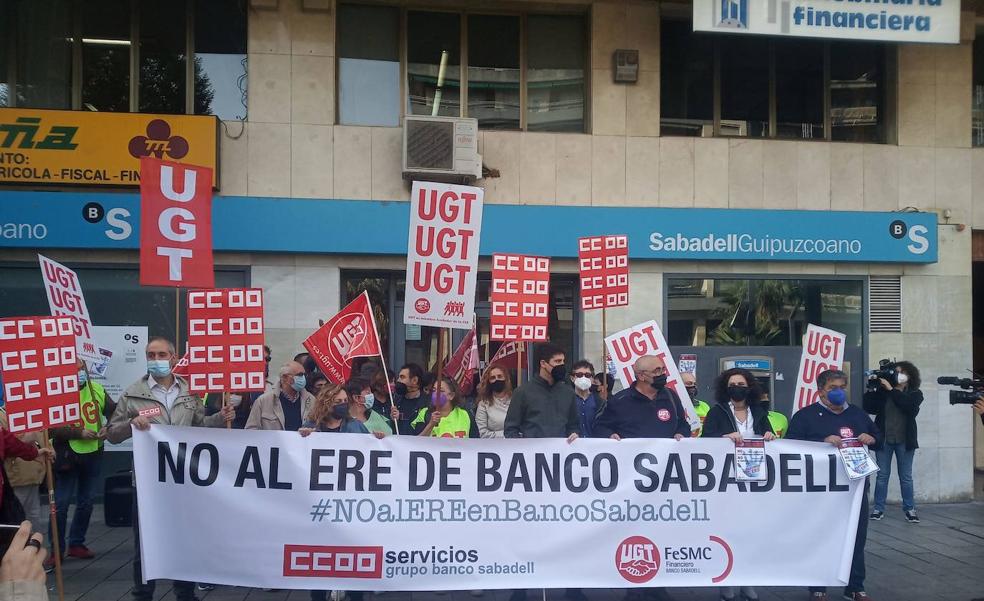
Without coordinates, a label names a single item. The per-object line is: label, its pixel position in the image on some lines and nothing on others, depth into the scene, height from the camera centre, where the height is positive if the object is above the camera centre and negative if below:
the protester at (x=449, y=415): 8.67 -1.11
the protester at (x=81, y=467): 9.06 -1.63
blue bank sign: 11.60 +0.83
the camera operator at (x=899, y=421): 11.49 -1.53
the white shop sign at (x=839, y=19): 11.89 +3.42
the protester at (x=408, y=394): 9.80 -1.03
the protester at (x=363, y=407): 7.82 -0.93
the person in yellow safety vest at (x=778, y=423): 9.52 -1.28
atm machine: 12.91 -0.97
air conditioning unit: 12.12 +1.82
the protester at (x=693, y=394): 10.27 -1.13
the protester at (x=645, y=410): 7.69 -0.93
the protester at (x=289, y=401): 8.59 -0.99
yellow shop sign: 11.55 +1.80
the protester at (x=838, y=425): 7.77 -1.08
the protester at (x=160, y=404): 7.29 -0.85
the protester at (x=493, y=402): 8.96 -1.02
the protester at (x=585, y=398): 9.48 -1.06
